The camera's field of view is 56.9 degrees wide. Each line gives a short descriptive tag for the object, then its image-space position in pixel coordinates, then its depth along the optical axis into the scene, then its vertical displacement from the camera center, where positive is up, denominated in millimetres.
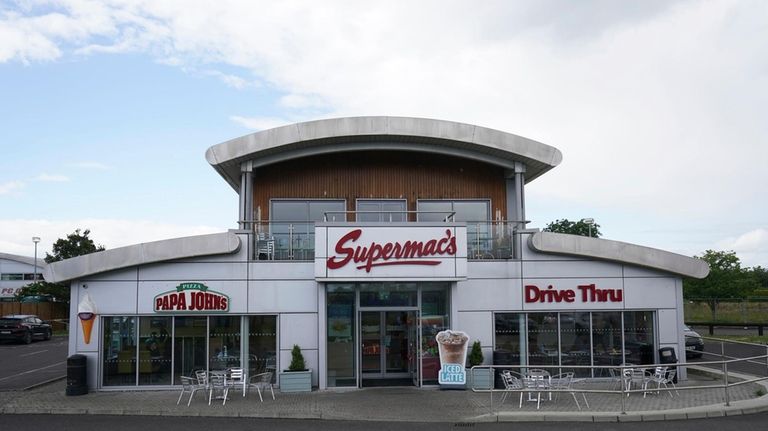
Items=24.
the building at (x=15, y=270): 70375 +1197
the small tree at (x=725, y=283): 48812 -528
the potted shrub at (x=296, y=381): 18266 -2612
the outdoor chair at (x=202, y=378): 17044 -2353
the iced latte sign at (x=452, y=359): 18188 -2080
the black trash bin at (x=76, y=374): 17906 -2341
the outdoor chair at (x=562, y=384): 15914 -2470
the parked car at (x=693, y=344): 26750 -2591
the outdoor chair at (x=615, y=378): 18716 -2805
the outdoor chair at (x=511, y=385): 15438 -2429
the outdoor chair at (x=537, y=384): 15356 -2373
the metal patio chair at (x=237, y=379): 17016 -2446
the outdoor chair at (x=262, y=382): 17478 -2639
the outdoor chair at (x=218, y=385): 16355 -2446
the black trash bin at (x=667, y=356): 19688 -2218
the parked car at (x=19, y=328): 38750 -2556
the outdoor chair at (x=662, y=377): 16678 -2454
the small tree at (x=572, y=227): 57312 +4097
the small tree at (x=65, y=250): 52969 +2391
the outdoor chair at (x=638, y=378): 16797 -2437
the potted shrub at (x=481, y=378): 18422 -2606
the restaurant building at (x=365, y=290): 18656 -323
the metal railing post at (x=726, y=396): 15037 -2559
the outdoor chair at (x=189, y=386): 16344 -2472
